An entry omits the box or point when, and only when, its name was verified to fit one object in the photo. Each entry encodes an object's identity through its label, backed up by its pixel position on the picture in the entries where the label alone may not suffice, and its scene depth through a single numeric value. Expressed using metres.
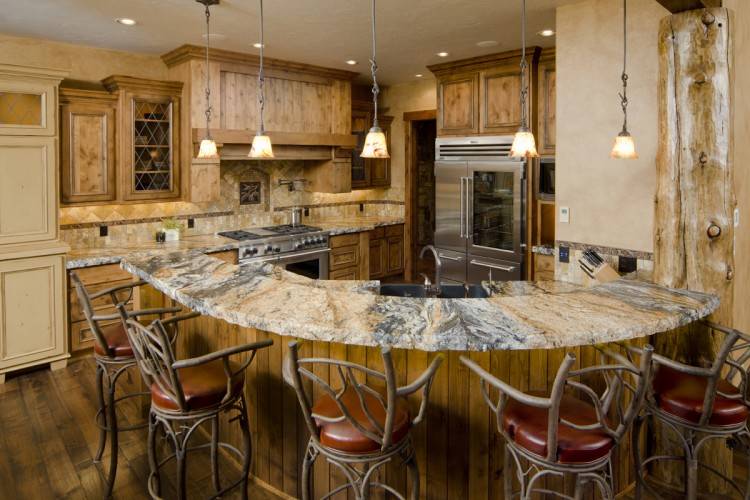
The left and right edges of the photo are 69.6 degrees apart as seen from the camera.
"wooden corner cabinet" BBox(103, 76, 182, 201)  4.89
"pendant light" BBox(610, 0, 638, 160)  2.97
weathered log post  2.67
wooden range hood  5.12
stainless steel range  5.41
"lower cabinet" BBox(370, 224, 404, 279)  7.06
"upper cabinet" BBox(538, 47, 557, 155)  4.90
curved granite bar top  1.90
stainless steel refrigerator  5.11
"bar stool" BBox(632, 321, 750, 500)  2.04
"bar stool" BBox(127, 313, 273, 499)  2.14
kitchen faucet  3.28
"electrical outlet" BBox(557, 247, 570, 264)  3.97
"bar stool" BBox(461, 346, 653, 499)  1.71
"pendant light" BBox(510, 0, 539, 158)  2.81
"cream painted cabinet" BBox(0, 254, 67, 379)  4.08
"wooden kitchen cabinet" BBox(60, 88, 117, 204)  4.63
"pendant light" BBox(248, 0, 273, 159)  3.07
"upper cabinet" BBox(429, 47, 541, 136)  5.15
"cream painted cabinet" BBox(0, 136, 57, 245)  4.04
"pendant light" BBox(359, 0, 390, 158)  2.70
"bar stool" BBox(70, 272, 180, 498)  2.68
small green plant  5.38
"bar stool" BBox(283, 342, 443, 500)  1.75
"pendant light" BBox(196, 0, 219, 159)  3.71
